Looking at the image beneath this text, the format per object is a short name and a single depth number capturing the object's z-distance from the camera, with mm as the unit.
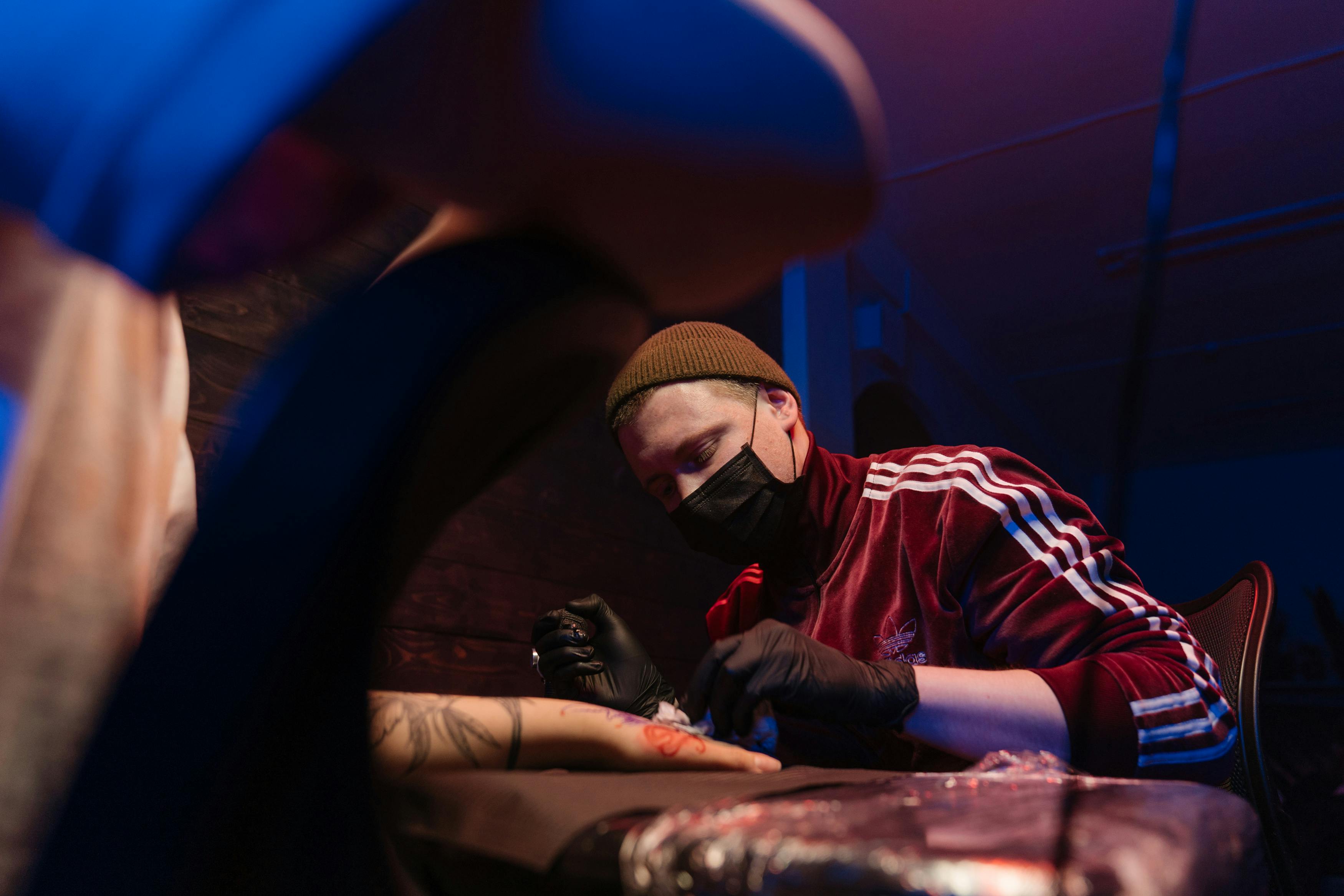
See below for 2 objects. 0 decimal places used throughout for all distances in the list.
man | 791
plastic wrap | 289
